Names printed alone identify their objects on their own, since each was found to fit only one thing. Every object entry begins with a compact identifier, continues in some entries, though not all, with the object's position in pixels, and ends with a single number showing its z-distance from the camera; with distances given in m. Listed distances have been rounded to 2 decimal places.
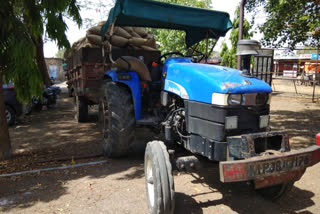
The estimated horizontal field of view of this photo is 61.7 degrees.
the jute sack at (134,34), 7.23
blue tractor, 2.69
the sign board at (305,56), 34.12
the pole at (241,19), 6.77
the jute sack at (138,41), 6.90
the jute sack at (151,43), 7.28
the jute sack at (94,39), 6.61
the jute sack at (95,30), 6.79
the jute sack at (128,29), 7.18
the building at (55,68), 37.84
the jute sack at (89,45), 6.51
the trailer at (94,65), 6.37
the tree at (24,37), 3.92
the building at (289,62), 32.56
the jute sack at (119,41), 6.62
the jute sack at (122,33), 6.80
